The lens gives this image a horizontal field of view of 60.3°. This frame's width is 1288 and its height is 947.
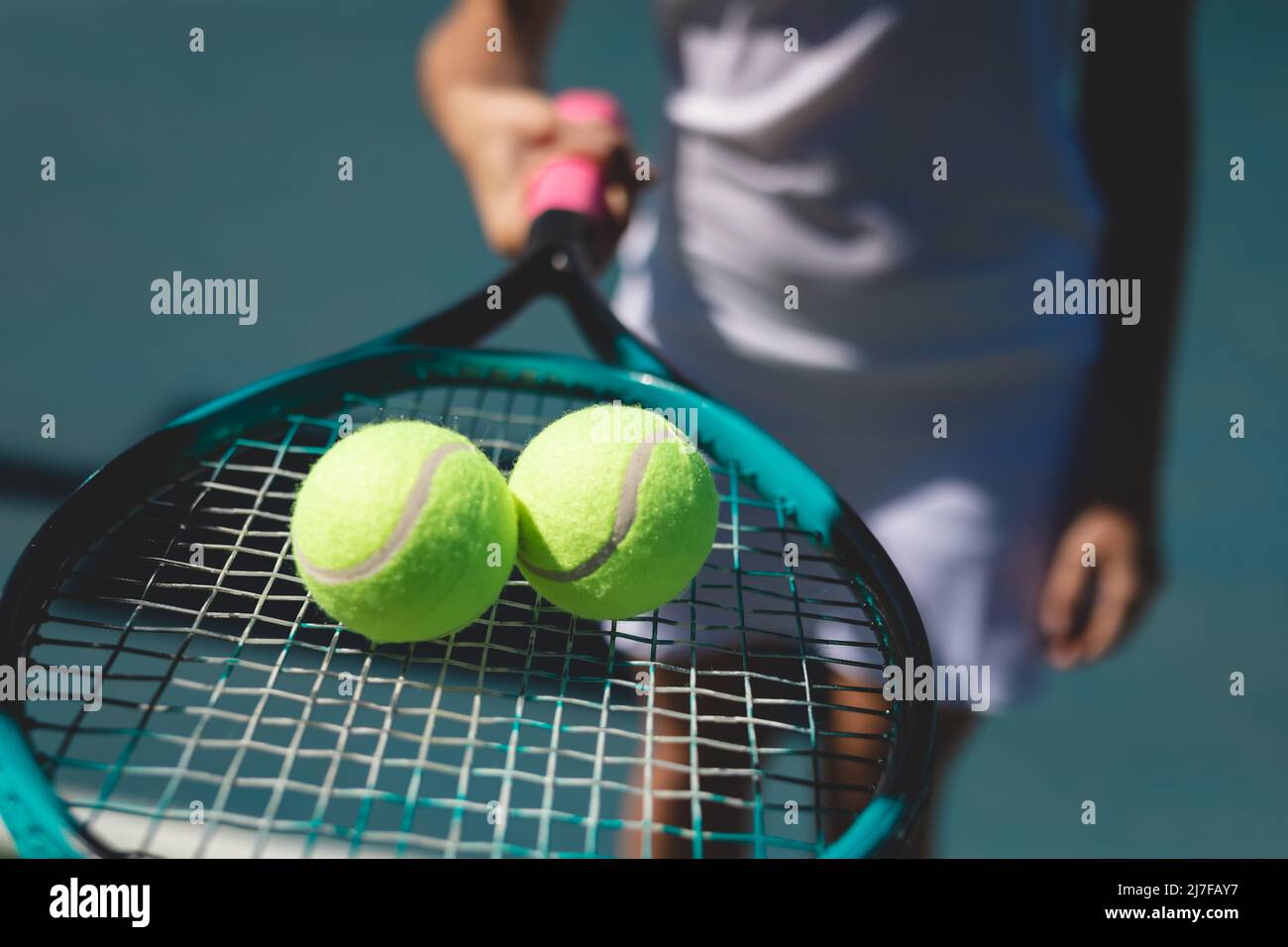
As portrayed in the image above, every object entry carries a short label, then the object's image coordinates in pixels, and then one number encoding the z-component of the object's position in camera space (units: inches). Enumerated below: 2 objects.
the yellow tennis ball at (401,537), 30.7
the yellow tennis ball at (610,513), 32.9
